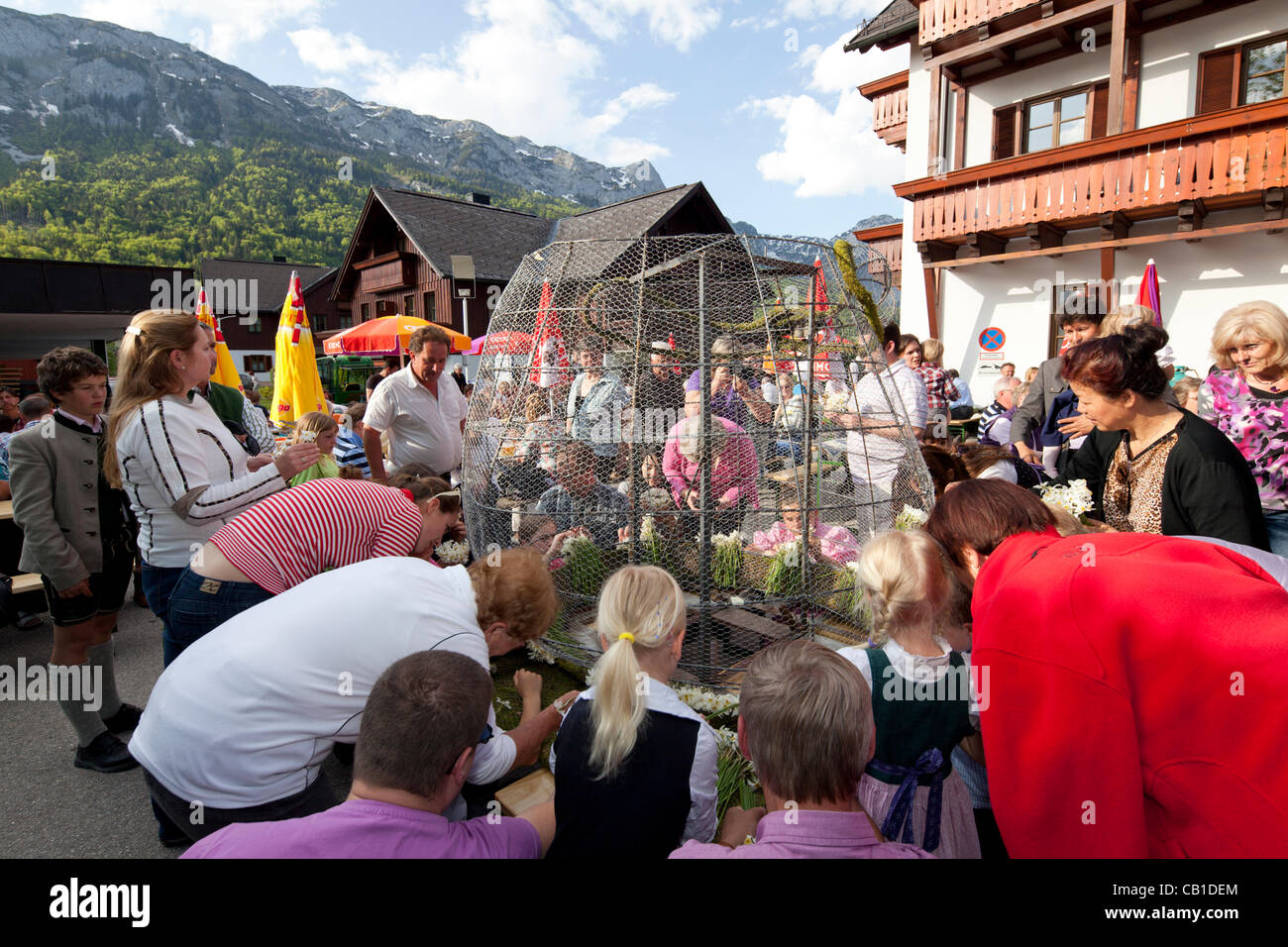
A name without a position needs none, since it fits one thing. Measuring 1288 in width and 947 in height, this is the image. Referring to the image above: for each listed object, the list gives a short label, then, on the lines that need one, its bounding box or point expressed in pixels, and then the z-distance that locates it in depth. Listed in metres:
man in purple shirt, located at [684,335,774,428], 3.31
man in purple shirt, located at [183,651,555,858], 1.36
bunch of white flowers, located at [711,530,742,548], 3.46
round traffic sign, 13.65
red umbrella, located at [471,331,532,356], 3.70
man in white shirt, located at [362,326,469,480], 4.79
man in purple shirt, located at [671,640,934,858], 1.40
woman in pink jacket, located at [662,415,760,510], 3.28
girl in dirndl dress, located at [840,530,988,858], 1.85
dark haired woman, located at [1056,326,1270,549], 2.30
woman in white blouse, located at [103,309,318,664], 2.65
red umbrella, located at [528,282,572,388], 3.43
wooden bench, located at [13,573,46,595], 4.62
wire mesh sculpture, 3.17
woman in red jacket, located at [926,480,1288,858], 1.22
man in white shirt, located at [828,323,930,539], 3.39
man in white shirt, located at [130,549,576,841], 1.83
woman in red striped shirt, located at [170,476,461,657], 2.44
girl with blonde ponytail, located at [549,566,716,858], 1.77
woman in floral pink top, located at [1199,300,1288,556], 2.87
